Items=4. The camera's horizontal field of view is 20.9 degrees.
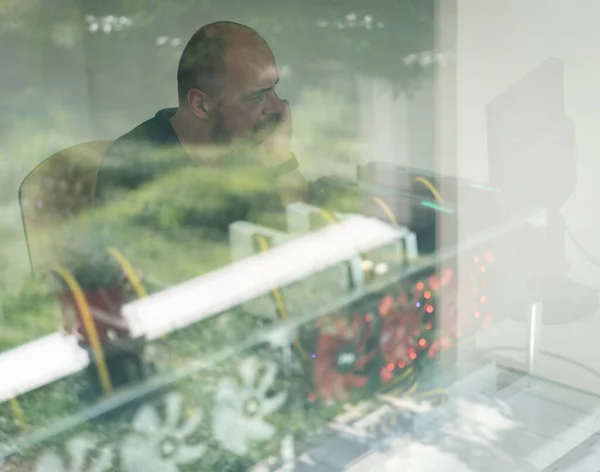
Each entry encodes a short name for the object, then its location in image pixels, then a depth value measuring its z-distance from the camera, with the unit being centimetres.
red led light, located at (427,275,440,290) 333
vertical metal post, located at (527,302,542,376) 347
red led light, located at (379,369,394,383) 322
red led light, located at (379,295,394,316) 320
